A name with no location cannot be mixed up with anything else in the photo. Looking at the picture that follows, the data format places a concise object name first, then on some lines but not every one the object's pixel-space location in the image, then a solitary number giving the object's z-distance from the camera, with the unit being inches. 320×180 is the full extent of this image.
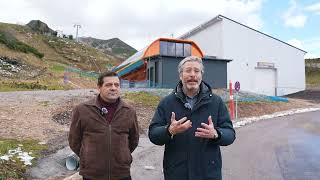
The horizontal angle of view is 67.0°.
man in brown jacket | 96.3
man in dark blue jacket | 83.5
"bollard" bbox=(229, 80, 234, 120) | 407.5
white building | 946.8
